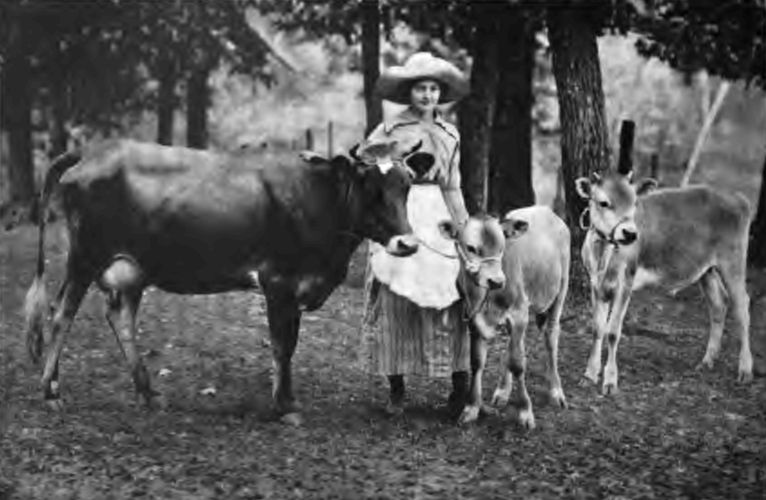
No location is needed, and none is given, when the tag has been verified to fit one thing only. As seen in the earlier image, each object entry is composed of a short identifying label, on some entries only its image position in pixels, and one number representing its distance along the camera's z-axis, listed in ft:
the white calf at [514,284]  23.02
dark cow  23.84
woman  23.68
